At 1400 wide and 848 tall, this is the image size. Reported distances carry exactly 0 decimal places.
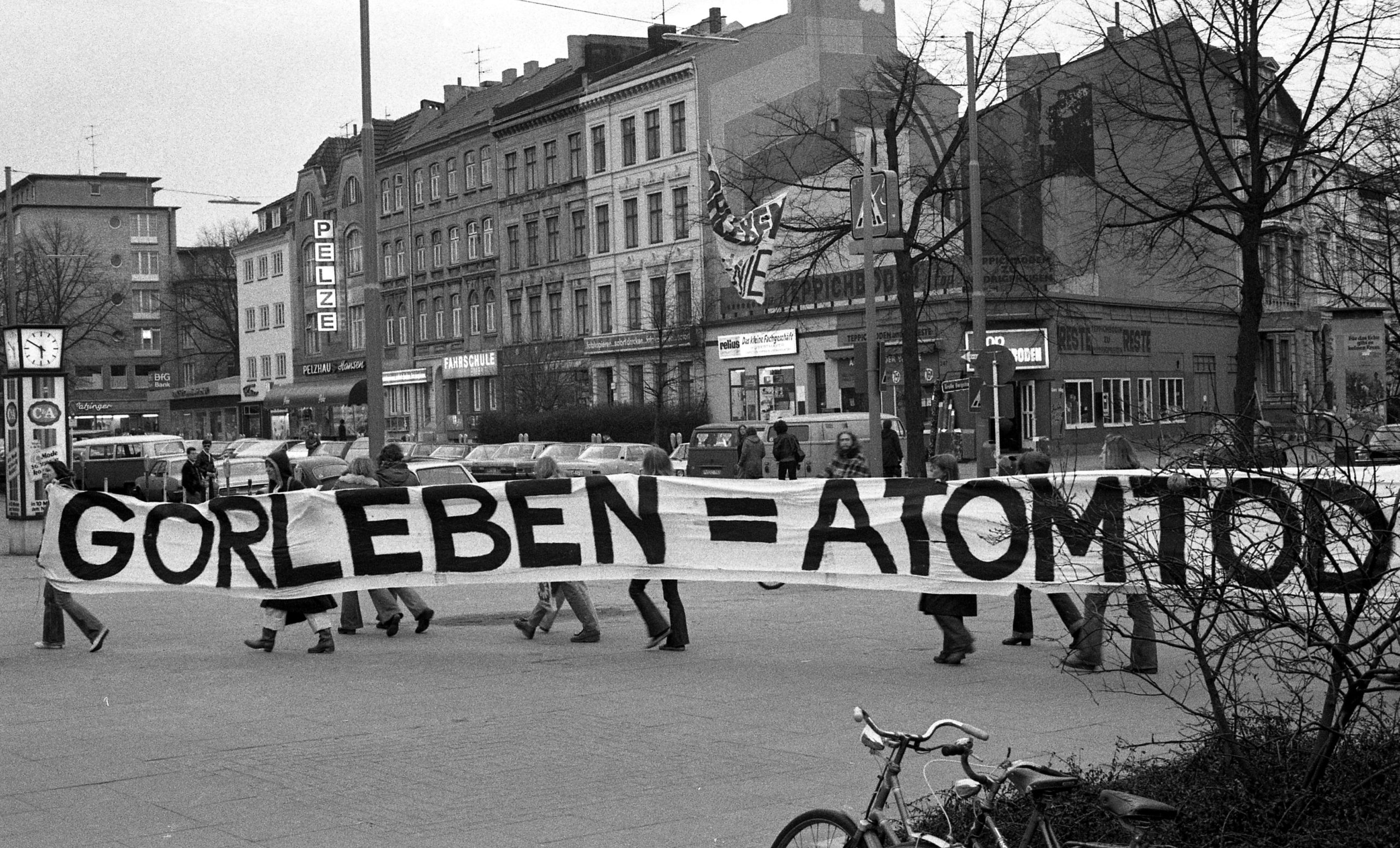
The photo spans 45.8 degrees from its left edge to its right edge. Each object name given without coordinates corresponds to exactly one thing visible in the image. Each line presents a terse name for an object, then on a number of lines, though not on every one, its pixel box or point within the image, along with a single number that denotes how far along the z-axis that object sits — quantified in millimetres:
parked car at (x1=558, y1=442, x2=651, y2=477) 43188
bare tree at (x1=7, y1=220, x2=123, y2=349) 68312
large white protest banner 13664
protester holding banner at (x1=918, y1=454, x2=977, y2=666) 12906
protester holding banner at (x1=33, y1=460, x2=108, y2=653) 14602
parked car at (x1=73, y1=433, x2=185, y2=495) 47031
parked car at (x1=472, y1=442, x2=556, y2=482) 42406
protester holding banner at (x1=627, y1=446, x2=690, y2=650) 14133
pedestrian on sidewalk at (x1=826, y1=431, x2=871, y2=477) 23109
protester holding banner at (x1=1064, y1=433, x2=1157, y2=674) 11168
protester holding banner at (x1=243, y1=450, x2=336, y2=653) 14328
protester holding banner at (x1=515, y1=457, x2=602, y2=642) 14812
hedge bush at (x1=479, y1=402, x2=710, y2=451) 60812
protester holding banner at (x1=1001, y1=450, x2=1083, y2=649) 13617
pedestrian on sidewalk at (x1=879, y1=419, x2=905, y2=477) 35344
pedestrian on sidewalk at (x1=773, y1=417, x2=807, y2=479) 30375
